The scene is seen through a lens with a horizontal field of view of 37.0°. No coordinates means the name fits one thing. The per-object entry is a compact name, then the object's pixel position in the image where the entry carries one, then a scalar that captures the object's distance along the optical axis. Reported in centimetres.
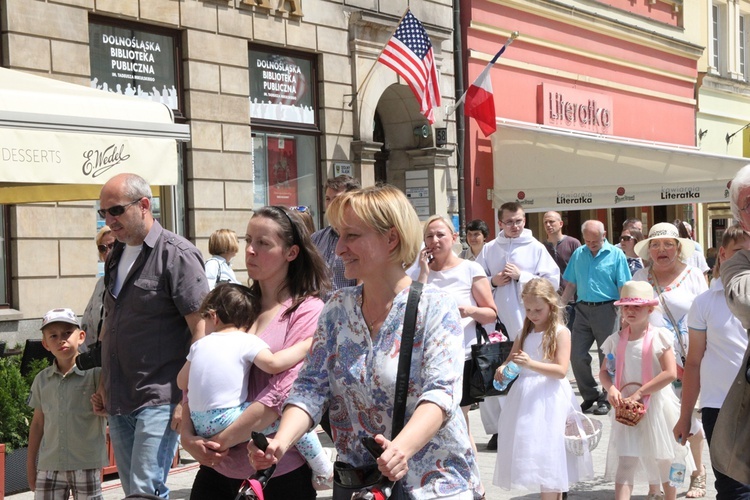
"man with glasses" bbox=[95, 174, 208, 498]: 521
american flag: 1641
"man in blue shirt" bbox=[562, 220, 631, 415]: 1173
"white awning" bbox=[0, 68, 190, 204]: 652
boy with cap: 600
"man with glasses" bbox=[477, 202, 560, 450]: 1034
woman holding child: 433
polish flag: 1883
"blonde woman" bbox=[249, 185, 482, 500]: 348
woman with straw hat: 779
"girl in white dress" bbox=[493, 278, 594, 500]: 685
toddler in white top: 435
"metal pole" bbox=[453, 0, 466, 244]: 1961
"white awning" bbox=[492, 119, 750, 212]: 1930
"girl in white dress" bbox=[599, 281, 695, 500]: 700
